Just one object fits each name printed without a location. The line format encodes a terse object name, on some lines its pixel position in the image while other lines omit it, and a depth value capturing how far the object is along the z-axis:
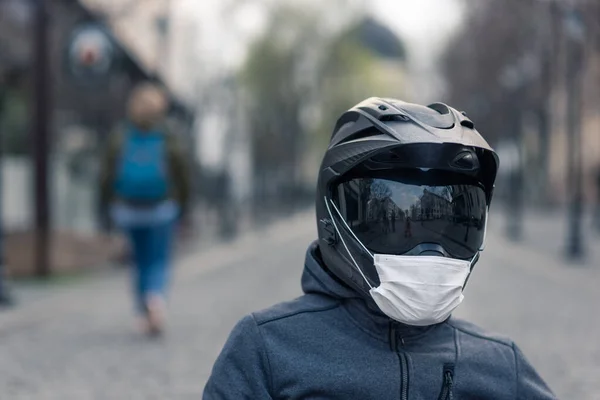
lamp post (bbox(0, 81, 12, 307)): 9.70
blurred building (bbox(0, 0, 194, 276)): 13.32
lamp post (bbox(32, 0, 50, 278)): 12.62
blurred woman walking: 7.73
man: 2.04
